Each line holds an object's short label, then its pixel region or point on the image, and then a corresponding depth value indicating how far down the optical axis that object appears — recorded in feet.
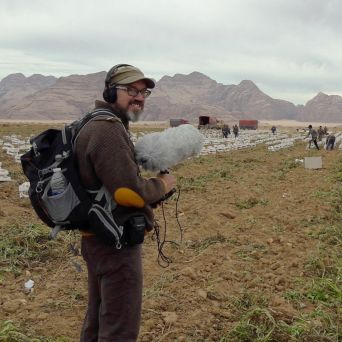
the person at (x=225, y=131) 119.22
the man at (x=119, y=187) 7.08
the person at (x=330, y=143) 73.80
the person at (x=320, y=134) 93.35
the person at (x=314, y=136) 74.54
